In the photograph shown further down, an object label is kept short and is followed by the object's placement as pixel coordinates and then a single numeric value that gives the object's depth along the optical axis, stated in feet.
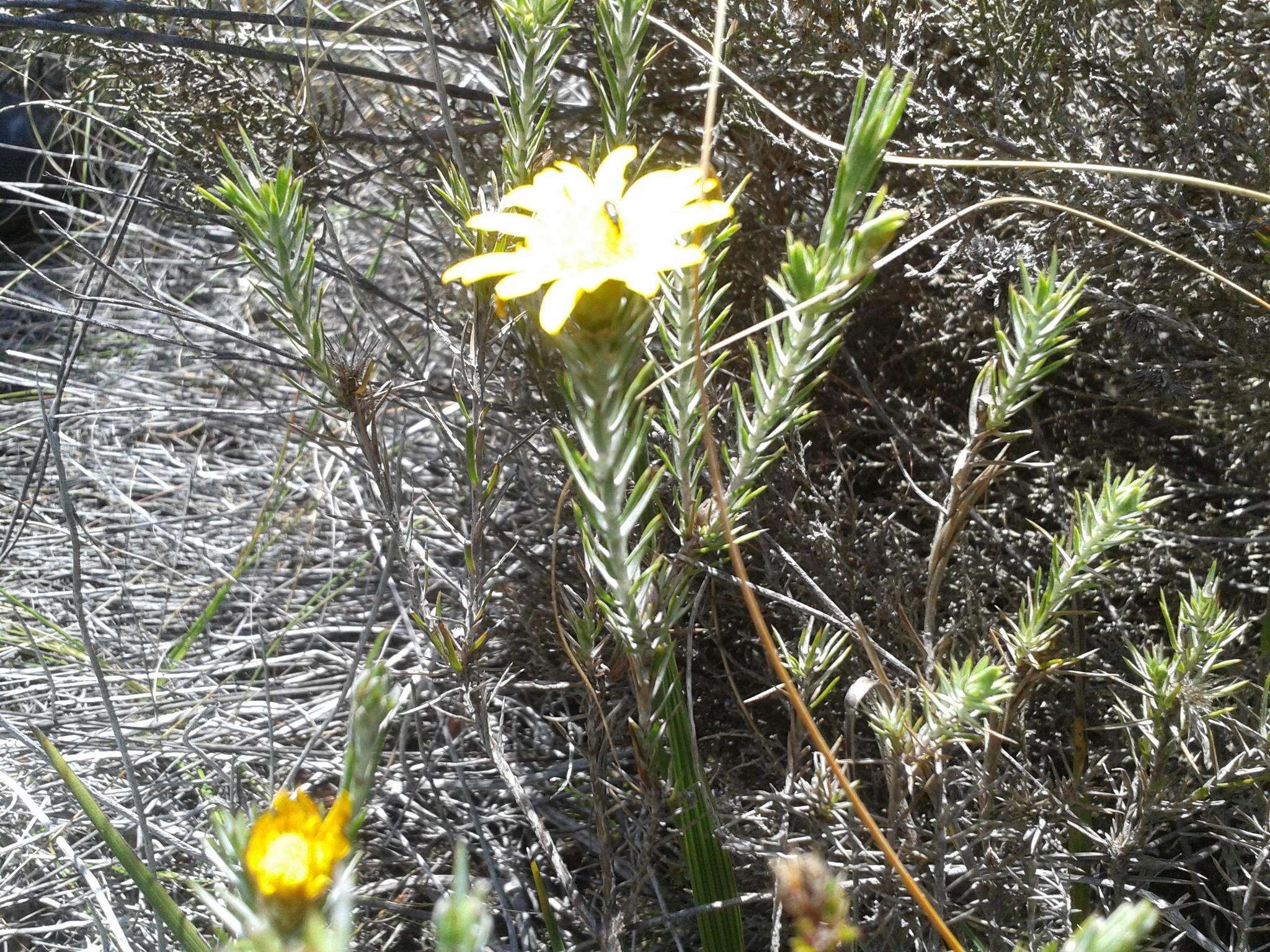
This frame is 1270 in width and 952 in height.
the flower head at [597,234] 0.58
